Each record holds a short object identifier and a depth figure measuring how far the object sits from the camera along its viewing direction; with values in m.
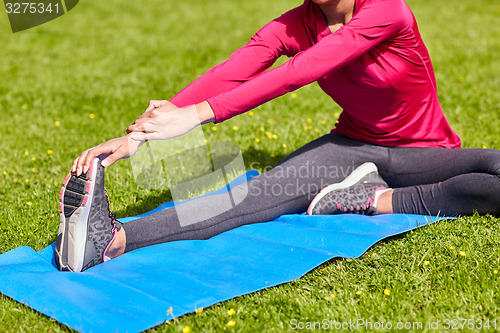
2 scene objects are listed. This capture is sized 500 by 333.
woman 2.60
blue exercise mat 2.29
